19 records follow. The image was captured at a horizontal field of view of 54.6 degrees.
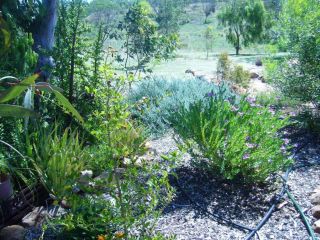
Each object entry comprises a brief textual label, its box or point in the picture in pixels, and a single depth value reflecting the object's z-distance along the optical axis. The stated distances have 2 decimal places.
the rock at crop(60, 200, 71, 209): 2.24
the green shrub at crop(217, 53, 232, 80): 7.54
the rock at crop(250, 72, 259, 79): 9.11
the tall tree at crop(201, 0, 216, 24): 45.15
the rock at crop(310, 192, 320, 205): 2.30
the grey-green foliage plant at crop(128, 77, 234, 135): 3.95
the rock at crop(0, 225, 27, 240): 1.96
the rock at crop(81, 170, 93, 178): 2.40
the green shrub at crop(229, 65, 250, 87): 6.86
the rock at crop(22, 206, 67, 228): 2.13
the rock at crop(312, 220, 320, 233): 2.04
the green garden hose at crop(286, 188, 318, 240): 1.99
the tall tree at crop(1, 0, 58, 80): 3.81
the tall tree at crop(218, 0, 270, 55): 20.39
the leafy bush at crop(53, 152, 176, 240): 1.60
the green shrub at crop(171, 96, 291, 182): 2.36
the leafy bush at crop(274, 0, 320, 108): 3.82
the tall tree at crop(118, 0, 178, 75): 4.79
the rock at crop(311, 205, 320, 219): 2.16
